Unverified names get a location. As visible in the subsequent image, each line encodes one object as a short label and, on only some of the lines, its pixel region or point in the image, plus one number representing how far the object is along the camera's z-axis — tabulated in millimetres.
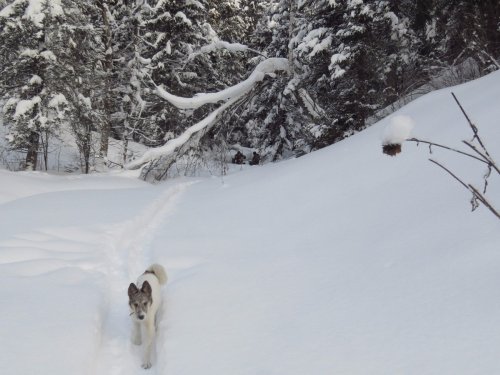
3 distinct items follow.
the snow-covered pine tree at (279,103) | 14031
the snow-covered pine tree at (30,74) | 14578
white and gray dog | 4250
